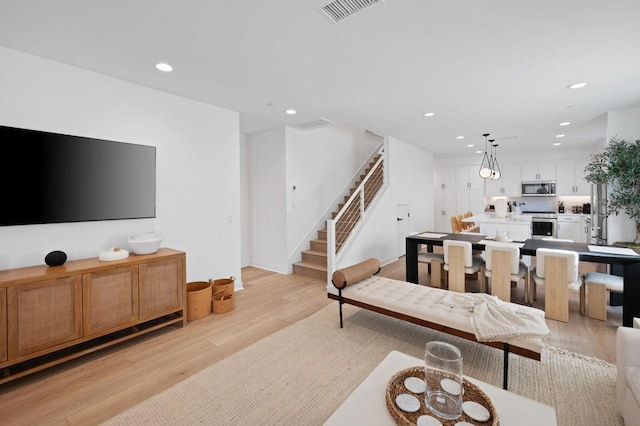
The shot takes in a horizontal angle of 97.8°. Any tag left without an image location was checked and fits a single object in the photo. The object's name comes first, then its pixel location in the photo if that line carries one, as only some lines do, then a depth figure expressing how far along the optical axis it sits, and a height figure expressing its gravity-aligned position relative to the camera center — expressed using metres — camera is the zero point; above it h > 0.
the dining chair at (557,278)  3.16 -0.78
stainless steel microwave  7.95 +0.65
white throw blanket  2.05 -0.87
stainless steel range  7.86 -0.40
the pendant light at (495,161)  5.70 +1.54
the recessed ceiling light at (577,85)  3.32 +1.52
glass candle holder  1.32 -0.83
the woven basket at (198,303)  3.38 -1.08
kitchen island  6.19 -0.33
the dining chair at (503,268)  3.56 -0.75
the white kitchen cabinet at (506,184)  8.47 +0.86
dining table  2.92 -0.51
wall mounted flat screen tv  2.50 +0.39
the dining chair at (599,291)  3.15 -0.94
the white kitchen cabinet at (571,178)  7.58 +0.90
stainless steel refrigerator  4.79 -0.08
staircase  5.04 -0.39
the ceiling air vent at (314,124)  4.91 +1.64
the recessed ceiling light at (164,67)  2.81 +1.52
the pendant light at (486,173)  5.62 +0.78
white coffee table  1.30 -0.97
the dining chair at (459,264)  3.91 -0.75
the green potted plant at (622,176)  3.97 +0.50
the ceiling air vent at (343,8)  1.94 +1.47
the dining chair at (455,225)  6.69 -0.32
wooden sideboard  2.17 -0.80
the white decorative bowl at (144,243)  2.98 -0.29
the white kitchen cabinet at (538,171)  8.00 +1.17
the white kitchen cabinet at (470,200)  8.88 +0.37
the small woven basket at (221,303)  3.54 -1.13
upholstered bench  2.05 -0.89
